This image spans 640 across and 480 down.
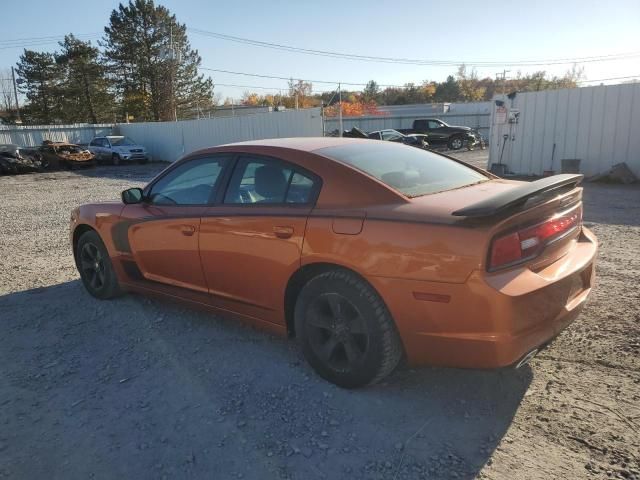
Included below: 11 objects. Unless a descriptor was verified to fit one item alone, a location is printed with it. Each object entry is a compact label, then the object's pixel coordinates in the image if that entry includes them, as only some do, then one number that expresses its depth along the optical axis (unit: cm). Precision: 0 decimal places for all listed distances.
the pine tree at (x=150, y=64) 4912
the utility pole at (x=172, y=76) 4611
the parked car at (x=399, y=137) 2497
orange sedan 254
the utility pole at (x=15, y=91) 5803
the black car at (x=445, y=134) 2834
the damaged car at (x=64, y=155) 2644
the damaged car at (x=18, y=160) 2447
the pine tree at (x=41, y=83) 5459
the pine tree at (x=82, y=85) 5238
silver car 2869
